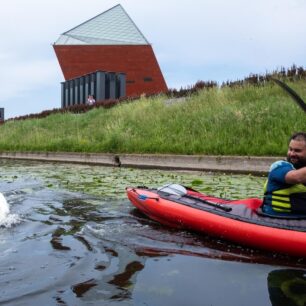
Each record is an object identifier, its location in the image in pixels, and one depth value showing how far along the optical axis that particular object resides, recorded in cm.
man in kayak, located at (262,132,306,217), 440
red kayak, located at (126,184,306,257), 415
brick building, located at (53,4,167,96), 4425
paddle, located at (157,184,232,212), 553
